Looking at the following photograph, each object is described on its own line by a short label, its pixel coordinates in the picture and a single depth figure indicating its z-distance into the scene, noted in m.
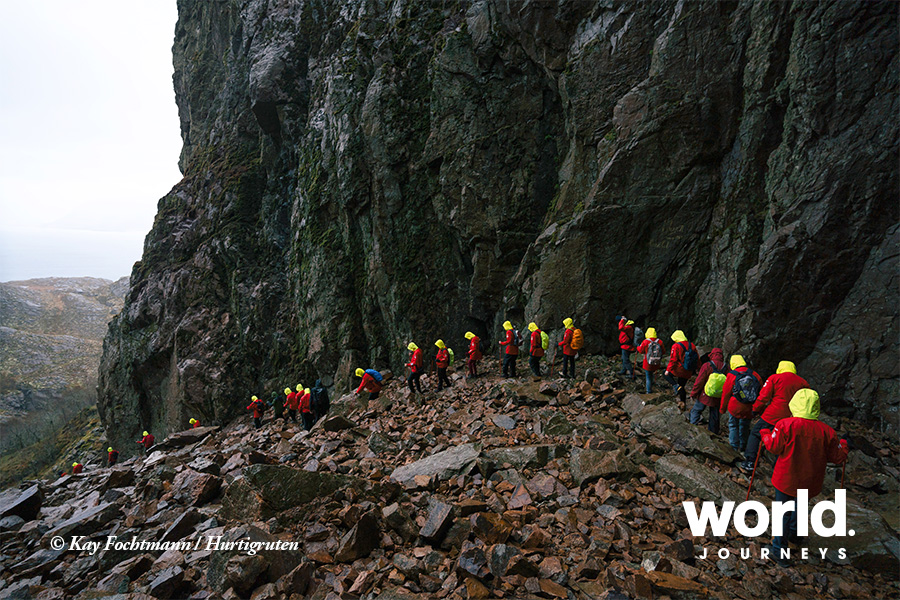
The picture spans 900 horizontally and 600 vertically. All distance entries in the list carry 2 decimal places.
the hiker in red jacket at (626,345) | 14.12
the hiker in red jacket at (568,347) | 14.31
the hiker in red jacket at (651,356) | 12.05
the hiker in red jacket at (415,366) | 16.91
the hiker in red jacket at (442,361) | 17.03
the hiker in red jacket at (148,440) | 27.16
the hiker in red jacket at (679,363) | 11.58
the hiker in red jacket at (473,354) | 17.62
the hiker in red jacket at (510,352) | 16.09
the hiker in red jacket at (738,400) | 8.84
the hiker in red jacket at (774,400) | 7.82
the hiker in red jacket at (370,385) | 17.94
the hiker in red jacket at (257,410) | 24.42
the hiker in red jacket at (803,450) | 6.04
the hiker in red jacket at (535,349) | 15.44
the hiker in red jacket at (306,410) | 18.98
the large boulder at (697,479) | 7.37
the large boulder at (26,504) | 11.20
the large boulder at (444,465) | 8.49
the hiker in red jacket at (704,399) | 9.77
